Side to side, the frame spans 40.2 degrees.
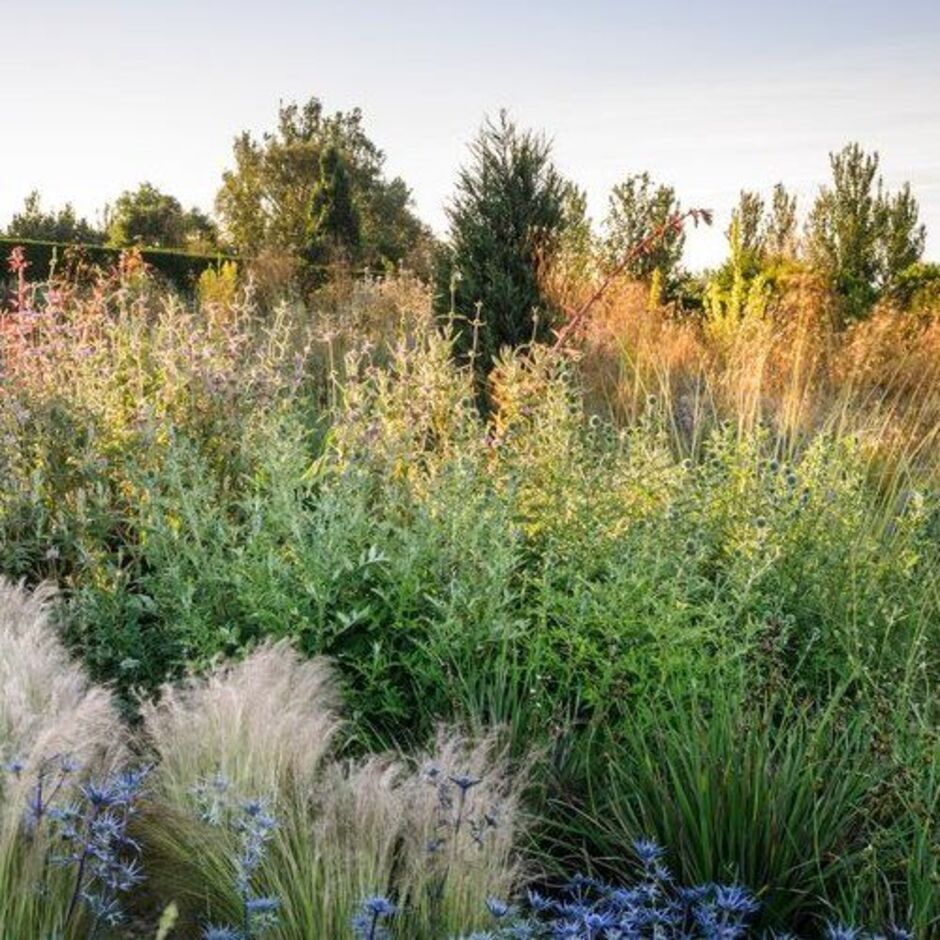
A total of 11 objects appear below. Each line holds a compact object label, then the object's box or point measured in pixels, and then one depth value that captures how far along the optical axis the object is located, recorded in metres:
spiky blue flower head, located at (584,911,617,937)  2.36
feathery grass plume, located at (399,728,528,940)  2.61
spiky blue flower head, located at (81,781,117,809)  2.34
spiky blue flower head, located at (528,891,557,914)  2.57
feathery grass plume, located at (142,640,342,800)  2.97
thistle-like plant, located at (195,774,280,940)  2.46
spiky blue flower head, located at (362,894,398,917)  2.23
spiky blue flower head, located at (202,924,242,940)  2.42
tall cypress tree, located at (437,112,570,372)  8.99
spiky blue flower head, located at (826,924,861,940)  2.38
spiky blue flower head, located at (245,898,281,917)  2.34
